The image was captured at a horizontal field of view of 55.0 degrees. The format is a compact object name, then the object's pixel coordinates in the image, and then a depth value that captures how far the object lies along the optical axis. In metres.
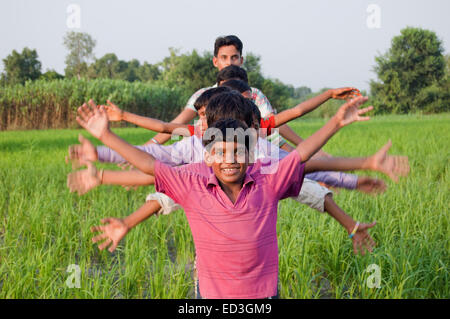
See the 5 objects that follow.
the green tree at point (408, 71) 31.80
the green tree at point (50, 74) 31.32
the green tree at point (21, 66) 35.47
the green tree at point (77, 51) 42.94
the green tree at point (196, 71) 26.56
